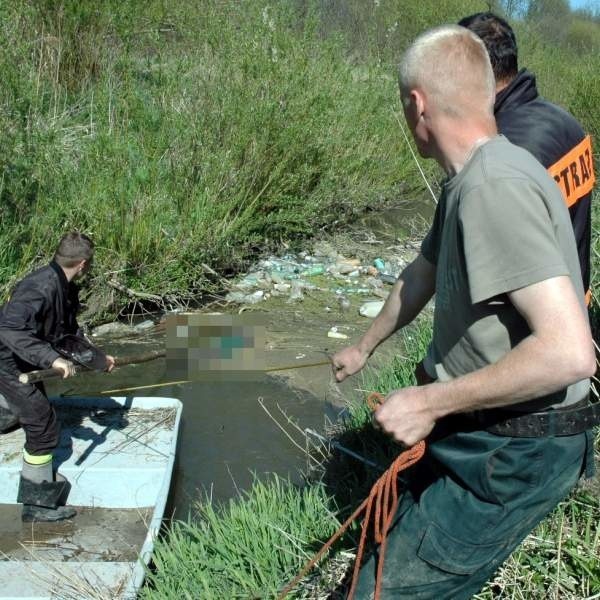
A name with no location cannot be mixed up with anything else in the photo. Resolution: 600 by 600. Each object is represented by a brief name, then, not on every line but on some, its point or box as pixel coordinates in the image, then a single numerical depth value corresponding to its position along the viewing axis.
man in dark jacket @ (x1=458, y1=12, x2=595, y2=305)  2.70
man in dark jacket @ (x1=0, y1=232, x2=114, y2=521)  3.95
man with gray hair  1.57
